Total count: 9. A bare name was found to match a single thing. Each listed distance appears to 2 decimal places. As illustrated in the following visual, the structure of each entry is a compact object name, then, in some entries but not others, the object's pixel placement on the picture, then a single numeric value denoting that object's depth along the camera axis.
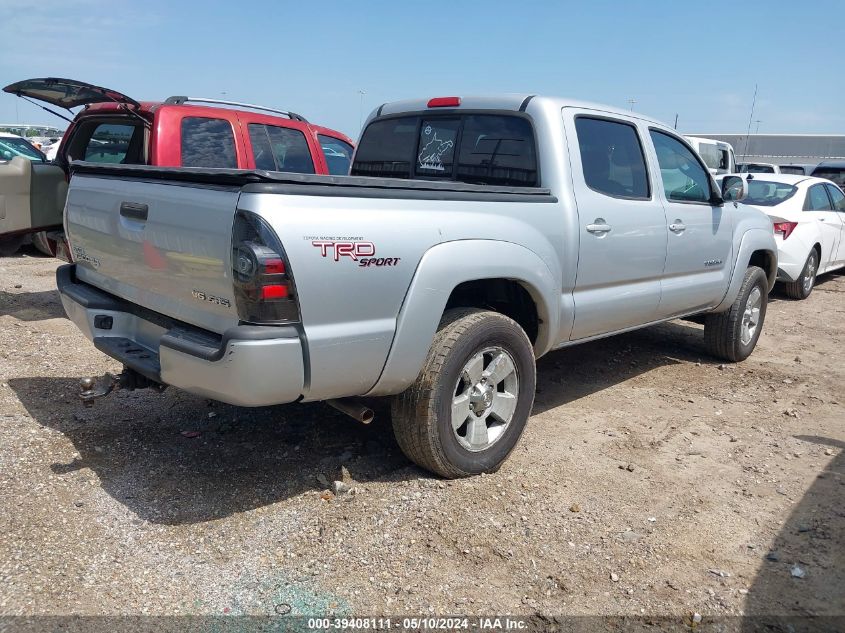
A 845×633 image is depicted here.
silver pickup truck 2.81
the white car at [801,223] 9.44
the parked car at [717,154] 19.98
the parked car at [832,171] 17.36
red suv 6.04
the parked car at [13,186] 6.26
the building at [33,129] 31.99
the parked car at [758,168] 21.47
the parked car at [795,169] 20.70
